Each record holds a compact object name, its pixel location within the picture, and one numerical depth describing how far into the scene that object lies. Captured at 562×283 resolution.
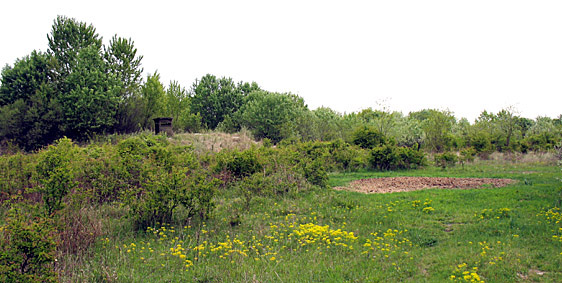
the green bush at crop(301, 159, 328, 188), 10.38
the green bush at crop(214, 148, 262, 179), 10.45
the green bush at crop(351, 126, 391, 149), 19.84
